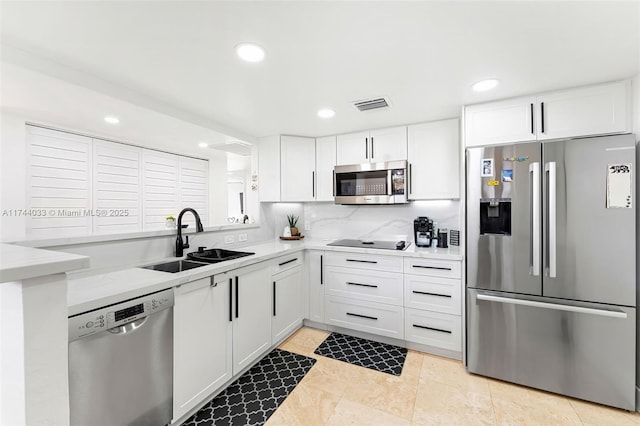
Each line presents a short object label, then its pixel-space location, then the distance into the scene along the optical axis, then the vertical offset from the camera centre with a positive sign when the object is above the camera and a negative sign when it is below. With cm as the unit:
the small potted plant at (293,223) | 347 -16
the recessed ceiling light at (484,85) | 183 +89
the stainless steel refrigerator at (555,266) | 174 -40
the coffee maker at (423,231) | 279 -22
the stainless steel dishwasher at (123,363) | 118 -76
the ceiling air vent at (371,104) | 217 +91
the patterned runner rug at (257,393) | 170 -132
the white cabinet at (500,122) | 202 +71
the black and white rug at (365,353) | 227 -132
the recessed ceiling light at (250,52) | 143 +90
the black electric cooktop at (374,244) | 272 -36
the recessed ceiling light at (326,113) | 238 +92
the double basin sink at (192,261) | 208 -40
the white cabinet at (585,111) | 178 +69
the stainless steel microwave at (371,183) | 274 +31
